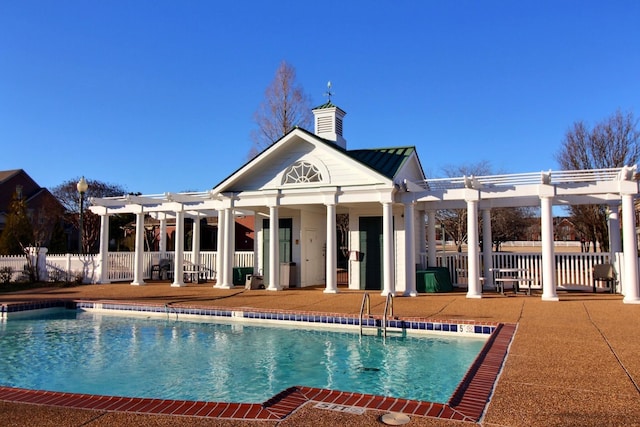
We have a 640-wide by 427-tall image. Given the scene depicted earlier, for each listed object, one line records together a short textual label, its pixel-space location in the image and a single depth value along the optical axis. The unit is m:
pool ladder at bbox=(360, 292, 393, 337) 9.34
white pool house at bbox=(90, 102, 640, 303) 13.58
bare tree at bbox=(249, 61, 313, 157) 29.59
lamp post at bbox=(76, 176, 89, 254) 19.19
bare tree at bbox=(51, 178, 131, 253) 40.31
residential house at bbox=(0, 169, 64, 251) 40.00
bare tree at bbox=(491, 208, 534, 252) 34.28
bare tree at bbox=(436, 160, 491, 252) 33.40
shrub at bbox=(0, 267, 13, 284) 19.72
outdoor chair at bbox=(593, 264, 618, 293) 14.86
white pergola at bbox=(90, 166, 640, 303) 12.79
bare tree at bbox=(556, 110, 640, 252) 22.17
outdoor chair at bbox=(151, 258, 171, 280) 22.44
